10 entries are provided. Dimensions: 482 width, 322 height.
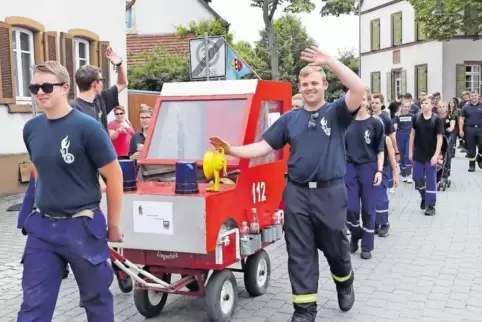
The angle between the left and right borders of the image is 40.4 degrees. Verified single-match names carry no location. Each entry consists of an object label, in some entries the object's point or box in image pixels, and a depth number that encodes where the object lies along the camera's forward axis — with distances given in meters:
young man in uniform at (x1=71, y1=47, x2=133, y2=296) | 5.24
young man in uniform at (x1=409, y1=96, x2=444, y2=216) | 9.88
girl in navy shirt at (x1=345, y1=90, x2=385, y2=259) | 7.32
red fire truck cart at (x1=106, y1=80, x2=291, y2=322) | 4.73
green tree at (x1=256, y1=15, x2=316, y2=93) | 44.78
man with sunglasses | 3.75
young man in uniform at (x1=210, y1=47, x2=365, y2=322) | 4.82
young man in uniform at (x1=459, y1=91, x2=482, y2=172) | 16.17
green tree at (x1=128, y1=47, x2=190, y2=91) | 26.64
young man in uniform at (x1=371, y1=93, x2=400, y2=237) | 8.21
